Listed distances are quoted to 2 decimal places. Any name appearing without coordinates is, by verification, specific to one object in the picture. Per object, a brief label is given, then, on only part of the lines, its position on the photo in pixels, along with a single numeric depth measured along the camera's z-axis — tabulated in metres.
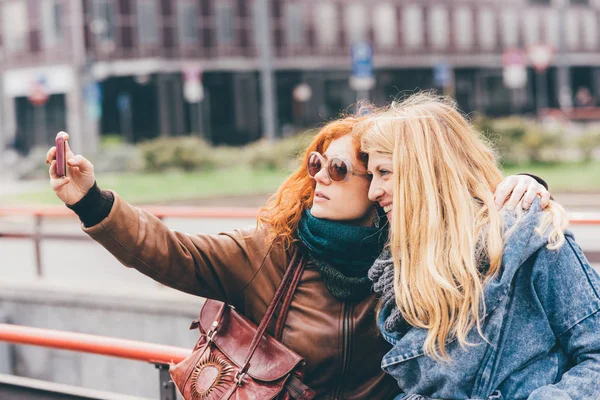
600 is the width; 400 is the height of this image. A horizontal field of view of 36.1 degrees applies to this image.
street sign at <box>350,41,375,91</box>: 18.86
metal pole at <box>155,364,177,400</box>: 3.37
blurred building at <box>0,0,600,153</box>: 41.84
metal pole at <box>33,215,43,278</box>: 9.18
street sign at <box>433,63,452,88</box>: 36.53
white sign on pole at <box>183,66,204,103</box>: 28.10
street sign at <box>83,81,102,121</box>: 28.96
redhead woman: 2.66
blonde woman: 2.29
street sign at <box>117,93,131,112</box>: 41.91
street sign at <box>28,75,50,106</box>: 40.94
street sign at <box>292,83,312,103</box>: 47.22
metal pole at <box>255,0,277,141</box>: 24.02
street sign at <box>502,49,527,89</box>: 24.89
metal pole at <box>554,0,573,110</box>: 32.50
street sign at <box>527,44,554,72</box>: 27.62
